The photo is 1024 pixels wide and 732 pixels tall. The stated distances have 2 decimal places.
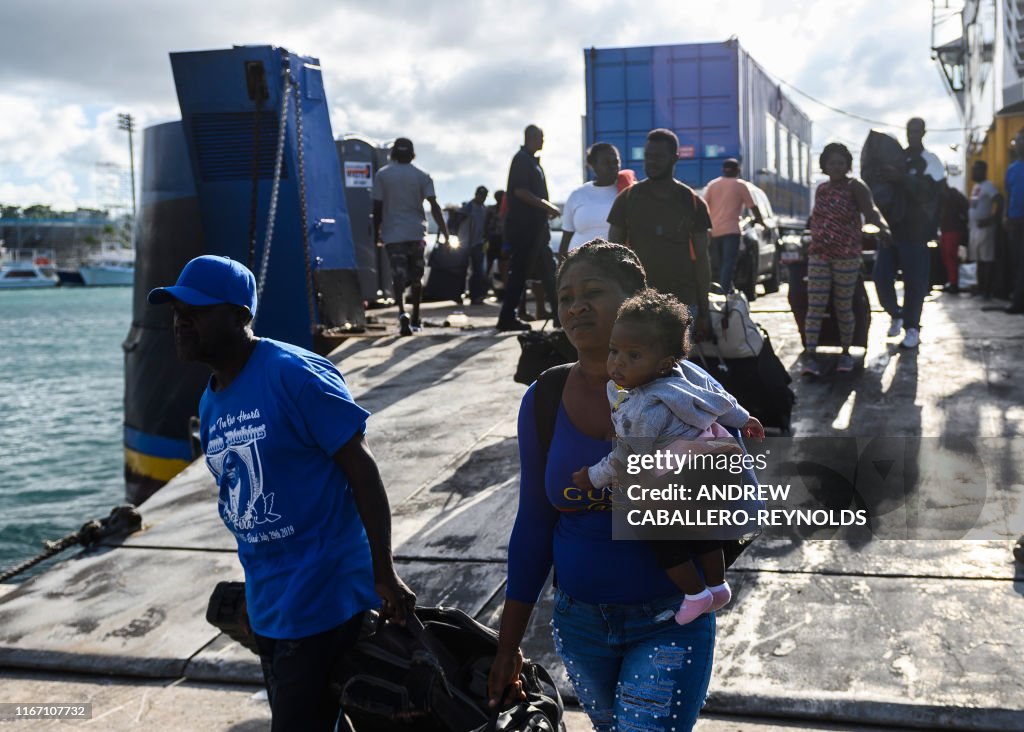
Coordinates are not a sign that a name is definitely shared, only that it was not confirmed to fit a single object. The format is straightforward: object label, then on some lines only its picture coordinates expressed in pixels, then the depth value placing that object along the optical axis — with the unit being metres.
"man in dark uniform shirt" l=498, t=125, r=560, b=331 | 10.30
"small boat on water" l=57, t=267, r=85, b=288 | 160.12
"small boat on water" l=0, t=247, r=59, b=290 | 156.88
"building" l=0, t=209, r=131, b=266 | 178.12
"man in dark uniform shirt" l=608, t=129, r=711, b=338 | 6.14
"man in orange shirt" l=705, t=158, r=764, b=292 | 12.91
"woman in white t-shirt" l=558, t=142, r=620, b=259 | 7.64
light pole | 97.75
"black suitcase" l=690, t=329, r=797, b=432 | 6.44
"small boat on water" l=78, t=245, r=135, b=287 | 159.62
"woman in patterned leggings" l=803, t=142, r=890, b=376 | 7.93
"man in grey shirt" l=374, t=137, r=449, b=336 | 11.47
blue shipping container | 18.06
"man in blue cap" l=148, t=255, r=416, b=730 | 2.91
